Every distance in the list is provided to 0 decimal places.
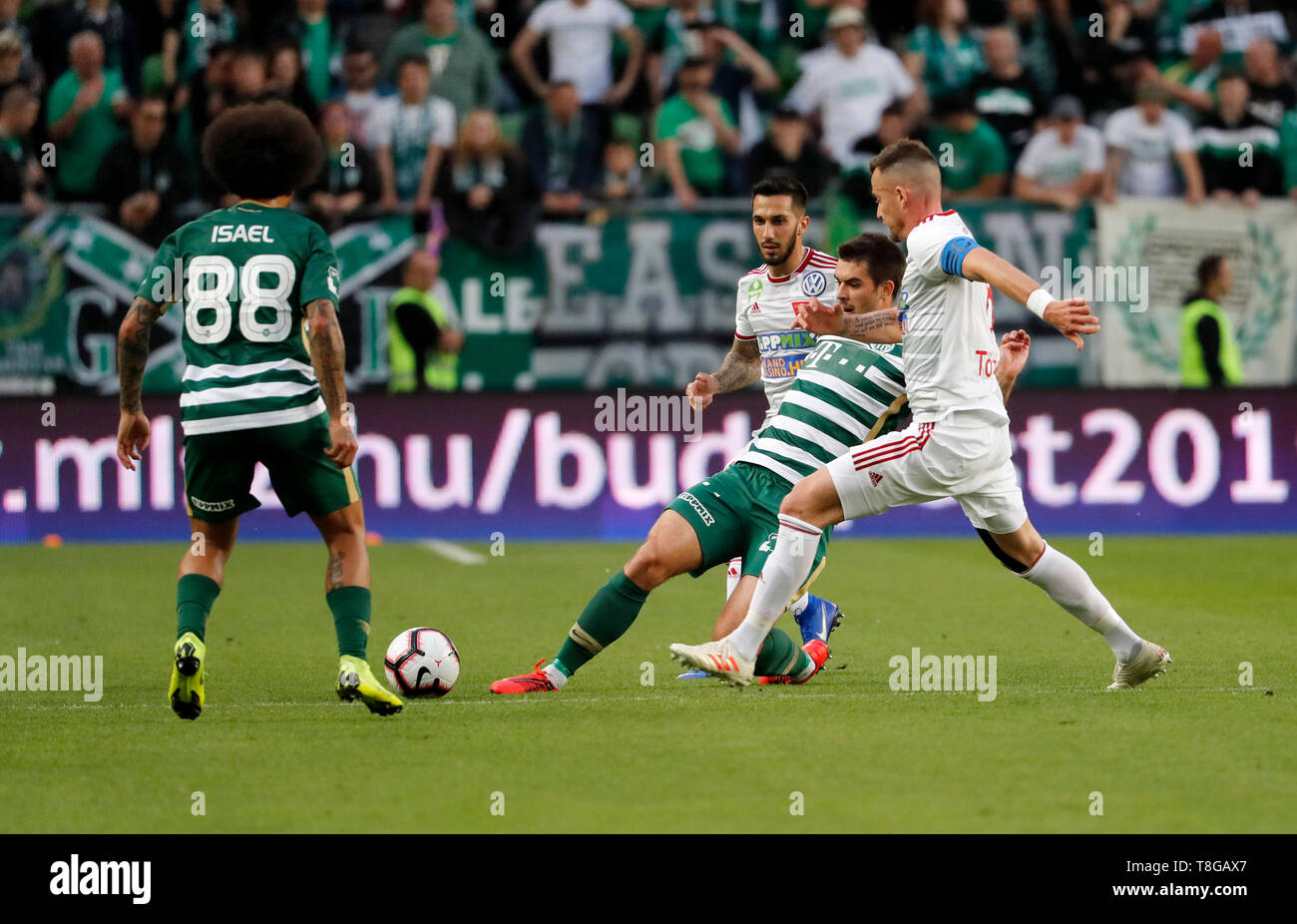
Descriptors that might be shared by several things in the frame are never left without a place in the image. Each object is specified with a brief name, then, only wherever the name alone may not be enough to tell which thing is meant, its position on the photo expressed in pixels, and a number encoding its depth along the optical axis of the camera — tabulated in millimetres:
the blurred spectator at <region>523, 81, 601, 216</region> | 16859
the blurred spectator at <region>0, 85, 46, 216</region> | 16438
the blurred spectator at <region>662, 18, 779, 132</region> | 17578
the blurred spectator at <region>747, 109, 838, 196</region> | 16688
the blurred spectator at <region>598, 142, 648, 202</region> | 16828
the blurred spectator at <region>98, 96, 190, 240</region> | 16016
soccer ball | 7254
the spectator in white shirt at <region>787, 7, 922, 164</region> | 17297
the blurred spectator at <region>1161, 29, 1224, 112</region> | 17938
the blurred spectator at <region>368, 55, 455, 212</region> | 16750
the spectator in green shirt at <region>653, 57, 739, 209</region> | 17000
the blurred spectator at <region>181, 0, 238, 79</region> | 17172
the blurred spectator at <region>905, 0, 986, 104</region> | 17844
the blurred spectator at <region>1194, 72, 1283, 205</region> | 17234
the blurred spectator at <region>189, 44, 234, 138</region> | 16812
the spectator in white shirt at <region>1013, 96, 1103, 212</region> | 16984
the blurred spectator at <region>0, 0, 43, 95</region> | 16984
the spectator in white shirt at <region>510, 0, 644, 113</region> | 17531
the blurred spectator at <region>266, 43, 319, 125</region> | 16797
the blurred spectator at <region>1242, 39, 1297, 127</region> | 17500
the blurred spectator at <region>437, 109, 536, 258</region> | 16297
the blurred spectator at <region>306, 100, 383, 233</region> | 16516
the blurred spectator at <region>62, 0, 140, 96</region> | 17250
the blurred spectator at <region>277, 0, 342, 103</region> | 17484
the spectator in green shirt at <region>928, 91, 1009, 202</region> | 17000
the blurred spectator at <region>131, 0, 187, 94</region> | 17141
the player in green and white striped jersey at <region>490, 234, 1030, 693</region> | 7383
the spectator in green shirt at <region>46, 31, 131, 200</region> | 16797
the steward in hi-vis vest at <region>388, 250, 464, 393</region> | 15852
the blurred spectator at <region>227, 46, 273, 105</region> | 16625
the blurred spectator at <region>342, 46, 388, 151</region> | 17078
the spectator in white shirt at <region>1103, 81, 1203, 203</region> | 17141
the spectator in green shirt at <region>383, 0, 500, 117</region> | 17109
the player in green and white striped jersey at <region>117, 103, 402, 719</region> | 6684
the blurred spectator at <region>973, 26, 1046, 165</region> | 17500
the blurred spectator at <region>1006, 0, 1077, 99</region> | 18062
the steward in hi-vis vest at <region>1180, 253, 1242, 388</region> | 16156
